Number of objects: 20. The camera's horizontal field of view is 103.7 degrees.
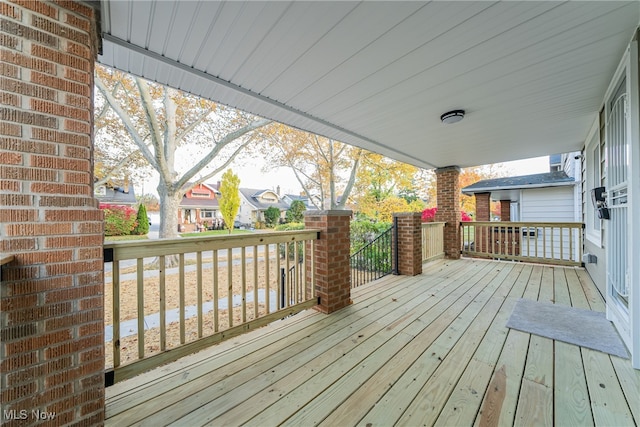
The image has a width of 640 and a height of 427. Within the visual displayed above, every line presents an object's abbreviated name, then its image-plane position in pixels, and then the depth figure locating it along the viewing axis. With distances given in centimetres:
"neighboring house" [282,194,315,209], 3224
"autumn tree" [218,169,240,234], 1163
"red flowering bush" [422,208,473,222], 856
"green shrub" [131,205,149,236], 1404
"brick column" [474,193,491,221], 910
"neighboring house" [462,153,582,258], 680
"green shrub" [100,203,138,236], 1287
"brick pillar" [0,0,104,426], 114
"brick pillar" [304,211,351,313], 280
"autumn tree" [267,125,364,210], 1078
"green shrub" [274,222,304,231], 1359
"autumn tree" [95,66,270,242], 709
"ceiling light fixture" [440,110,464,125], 298
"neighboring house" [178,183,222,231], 2282
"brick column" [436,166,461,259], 611
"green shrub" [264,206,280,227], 1930
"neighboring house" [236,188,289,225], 2711
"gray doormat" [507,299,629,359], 213
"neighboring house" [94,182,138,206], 1570
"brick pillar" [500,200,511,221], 1041
